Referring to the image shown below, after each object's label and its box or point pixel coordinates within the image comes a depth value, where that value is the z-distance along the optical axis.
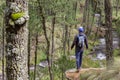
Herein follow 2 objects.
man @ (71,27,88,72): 13.89
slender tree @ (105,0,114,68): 16.67
